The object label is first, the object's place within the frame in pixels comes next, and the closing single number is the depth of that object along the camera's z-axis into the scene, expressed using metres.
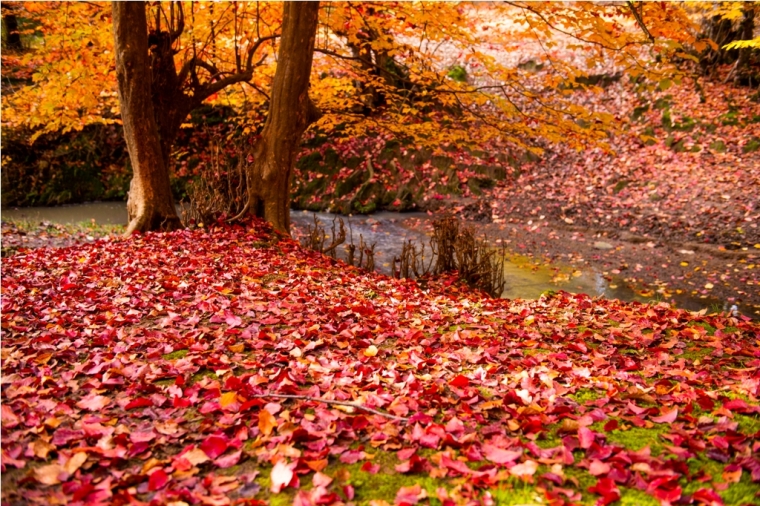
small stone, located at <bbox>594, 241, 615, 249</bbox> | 10.81
